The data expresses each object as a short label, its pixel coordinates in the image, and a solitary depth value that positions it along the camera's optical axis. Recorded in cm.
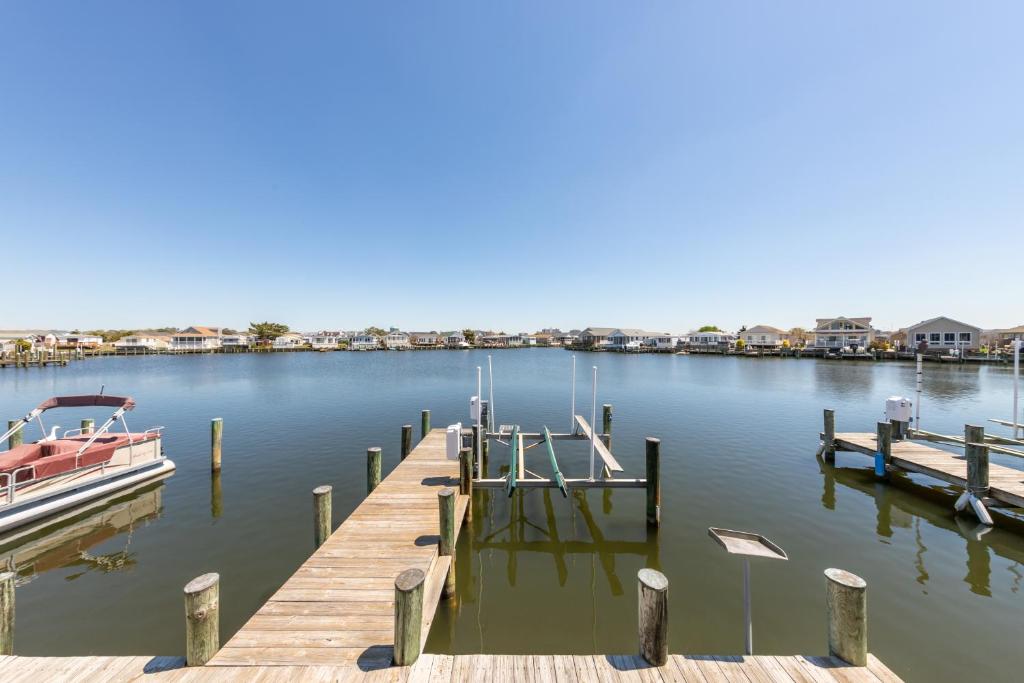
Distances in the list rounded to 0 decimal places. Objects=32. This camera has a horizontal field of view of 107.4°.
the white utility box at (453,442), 1048
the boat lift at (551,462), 972
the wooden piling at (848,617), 440
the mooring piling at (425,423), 1607
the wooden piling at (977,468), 1041
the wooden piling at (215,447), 1457
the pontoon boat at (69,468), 1012
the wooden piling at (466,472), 953
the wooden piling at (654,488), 970
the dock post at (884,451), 1336
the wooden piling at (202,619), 436
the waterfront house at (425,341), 15200
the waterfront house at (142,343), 10198
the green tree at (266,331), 12726
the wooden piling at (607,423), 1641
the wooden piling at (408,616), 436
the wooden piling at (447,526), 686
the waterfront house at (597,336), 13412
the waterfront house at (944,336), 6788
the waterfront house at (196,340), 11375
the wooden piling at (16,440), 1471
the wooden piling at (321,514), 768
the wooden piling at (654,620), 443
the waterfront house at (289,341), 12838
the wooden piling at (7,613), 469
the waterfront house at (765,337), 10062
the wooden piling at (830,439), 1538
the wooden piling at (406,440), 1380
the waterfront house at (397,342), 14200
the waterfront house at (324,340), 13925
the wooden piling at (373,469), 1029
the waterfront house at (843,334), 8262
